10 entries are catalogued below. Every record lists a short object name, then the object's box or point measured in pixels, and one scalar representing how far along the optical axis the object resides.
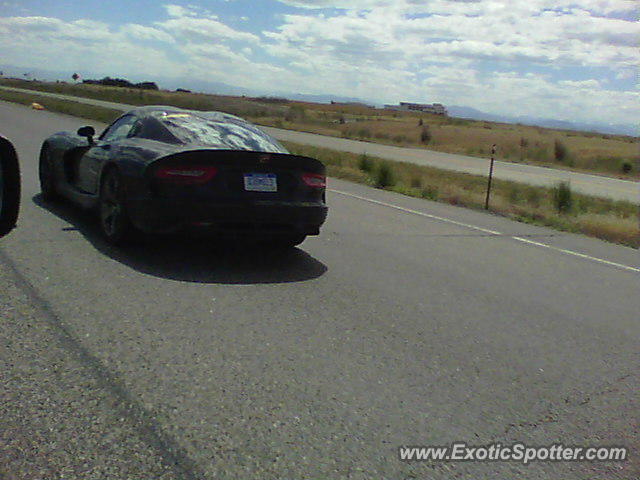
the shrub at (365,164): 20.98
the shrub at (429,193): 14.94
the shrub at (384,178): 16.89
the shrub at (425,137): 51.95
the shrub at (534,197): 16.68
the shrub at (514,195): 17.06
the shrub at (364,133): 51.09
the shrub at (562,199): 15.19
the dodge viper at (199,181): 6.00
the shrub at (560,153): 42.47
